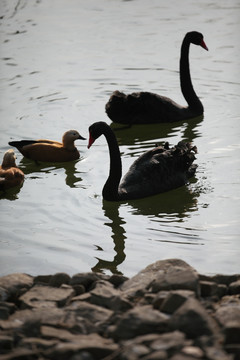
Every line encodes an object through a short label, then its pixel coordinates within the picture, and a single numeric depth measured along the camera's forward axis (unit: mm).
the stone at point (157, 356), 7036
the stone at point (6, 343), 7742
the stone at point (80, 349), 7355
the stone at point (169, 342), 7211
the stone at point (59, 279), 9594
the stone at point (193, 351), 7059
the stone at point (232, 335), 7500
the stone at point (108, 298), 8547
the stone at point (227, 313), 7910
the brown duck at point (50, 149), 15992
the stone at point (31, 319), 7918
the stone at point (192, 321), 7539
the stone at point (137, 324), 7750
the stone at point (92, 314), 8171
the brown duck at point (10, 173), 14523
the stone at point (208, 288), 8977
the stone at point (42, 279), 9859
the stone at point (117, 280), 9617
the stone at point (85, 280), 9531
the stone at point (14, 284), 9375
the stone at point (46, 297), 8875
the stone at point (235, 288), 9172
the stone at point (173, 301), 8164
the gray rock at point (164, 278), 8734
